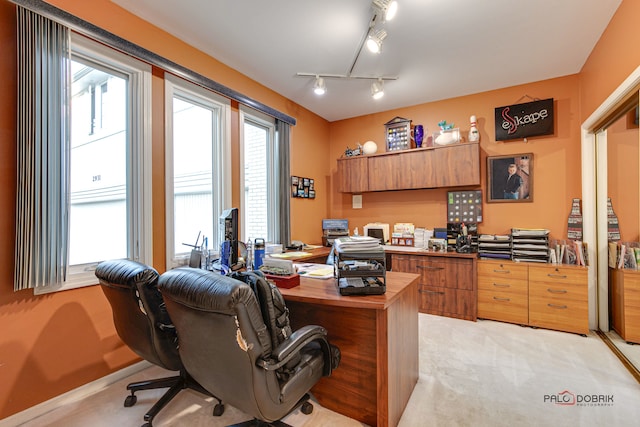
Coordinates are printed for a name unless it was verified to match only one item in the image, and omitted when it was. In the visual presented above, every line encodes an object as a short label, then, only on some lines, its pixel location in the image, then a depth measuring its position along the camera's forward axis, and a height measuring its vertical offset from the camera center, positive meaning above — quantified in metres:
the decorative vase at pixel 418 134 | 4.01 +1.13
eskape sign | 3.36 +1.14
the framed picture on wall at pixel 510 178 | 3.49 +0.43
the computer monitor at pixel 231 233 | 2.11 -0.14
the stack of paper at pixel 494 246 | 3.28 -0.41
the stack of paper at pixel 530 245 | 3.12 -0.38
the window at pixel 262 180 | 3.69 +0.47
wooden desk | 1.54 -0.78
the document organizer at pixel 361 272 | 1.58 -0.35
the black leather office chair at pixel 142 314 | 1.55 -0.57
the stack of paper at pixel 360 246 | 1.75 -0.20
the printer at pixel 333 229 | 4.31 -0.24
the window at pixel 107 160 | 2.08 +0.46
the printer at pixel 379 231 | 4.28 -0.27
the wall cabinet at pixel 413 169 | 3.57 +0.62
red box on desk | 1.76 -0.42
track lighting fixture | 2.05 +1.56
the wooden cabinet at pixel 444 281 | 3.32 -0.84
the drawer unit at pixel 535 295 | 2.89 -0.91
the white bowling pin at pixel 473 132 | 3.57 +1.03
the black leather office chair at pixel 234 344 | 1.14 -0.58
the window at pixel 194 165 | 2.57 +0.53
